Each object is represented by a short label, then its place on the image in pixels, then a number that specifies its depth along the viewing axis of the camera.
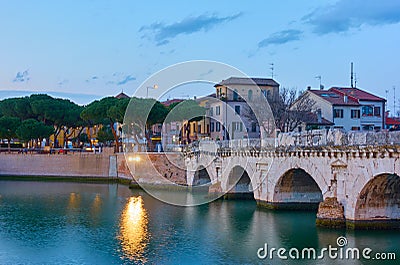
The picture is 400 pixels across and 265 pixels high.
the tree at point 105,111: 61.26
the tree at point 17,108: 72.94
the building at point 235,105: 69.31
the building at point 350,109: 58.09
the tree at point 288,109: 55.94
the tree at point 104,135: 78.25
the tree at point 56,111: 70.88
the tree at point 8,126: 68.21
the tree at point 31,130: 66.12
